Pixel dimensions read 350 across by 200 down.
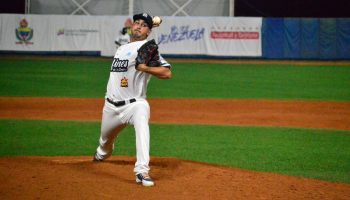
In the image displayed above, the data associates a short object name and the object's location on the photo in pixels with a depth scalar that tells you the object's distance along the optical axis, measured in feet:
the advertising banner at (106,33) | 170.50
